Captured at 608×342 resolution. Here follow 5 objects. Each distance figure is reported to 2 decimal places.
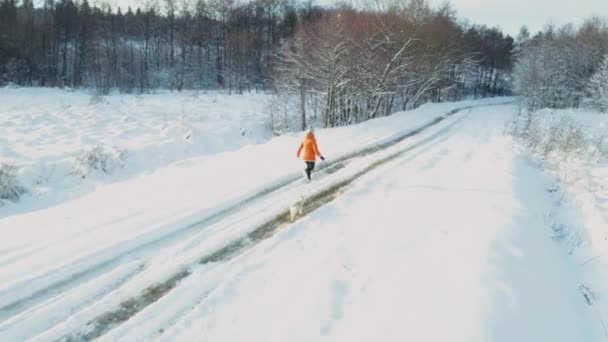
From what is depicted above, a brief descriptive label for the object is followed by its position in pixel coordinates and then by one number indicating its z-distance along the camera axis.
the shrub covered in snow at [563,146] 12.37
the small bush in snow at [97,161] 12.07
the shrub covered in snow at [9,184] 9.77
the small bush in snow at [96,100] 23.16
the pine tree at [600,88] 34.28
